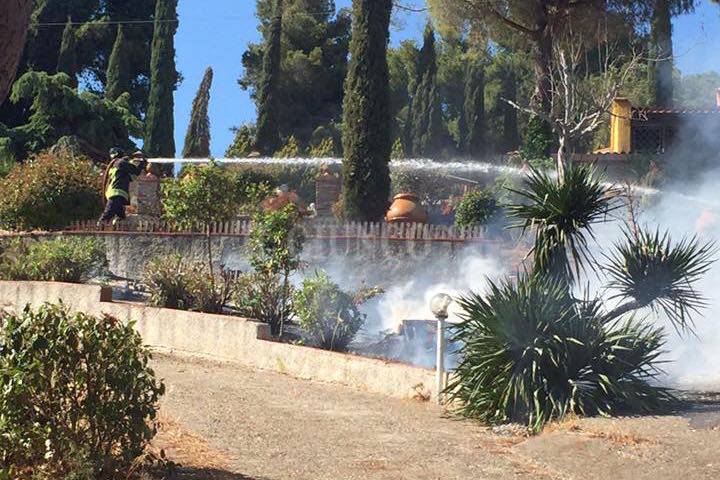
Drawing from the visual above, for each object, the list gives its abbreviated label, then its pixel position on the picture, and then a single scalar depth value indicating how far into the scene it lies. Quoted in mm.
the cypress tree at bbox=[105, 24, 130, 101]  45531
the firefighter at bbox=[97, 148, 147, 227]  20328
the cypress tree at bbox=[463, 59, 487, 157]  47147
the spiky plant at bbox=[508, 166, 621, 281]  10602
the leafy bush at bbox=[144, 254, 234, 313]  14648
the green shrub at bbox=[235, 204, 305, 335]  13969
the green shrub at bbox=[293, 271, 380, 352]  13234
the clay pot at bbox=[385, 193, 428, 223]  21000
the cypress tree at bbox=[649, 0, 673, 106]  30078
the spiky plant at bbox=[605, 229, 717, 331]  10383
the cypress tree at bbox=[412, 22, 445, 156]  47750
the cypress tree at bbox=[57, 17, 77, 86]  44344
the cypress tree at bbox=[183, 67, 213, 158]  39750
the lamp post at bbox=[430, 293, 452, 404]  10789
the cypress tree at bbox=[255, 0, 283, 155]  40094
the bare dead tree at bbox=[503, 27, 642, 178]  15188
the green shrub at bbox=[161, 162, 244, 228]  17688
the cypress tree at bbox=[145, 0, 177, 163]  39938
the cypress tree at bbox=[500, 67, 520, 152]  46125
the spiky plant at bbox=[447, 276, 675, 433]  9523
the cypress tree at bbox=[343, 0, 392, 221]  22328
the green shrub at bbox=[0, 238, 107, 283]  16564
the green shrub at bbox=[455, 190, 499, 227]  19797
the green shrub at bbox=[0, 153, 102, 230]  20781
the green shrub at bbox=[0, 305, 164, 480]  6086
